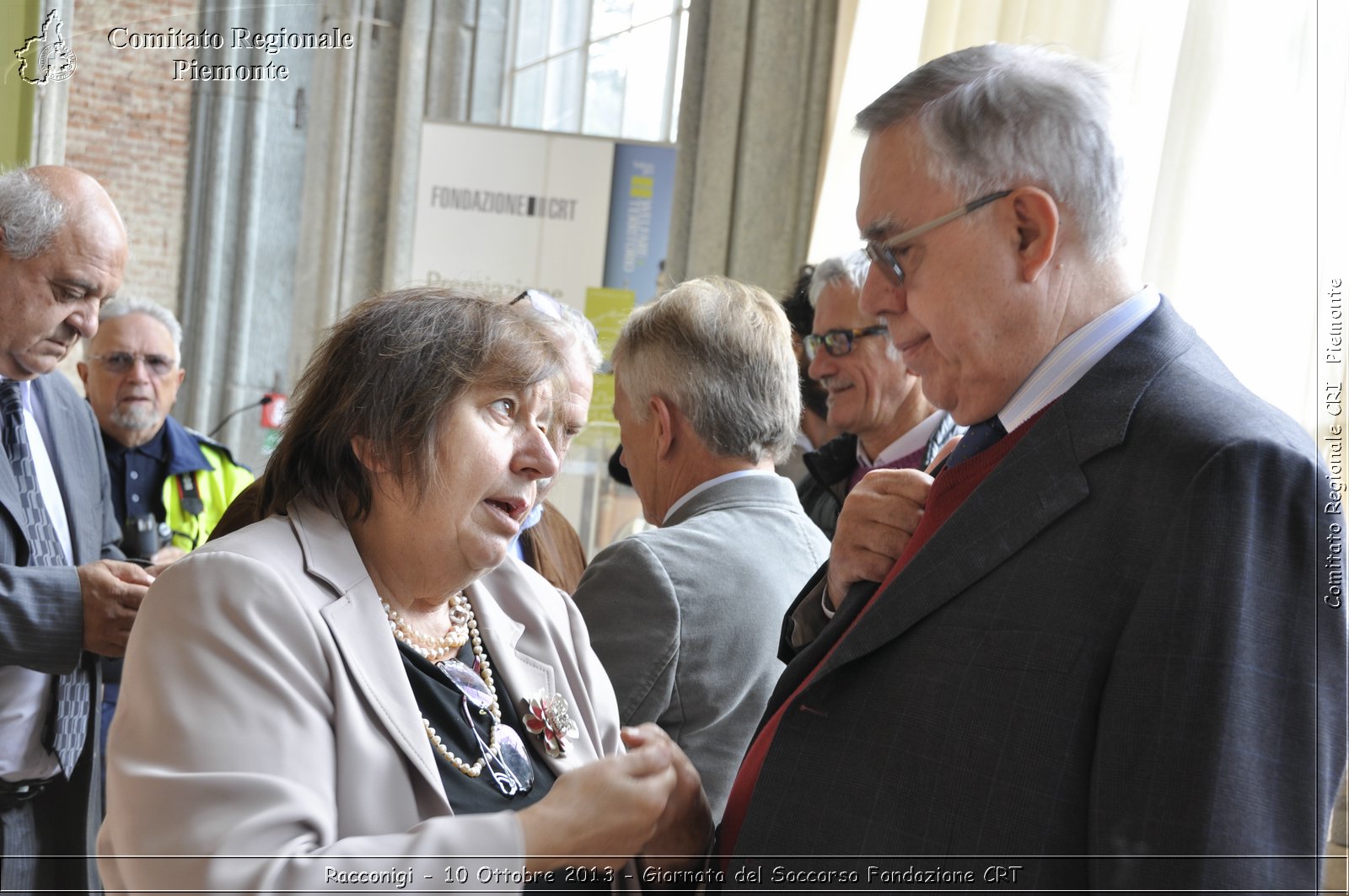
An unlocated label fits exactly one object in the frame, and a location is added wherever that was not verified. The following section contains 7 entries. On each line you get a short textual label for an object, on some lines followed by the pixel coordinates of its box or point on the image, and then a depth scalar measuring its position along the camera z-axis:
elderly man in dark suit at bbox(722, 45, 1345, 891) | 1.20
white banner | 5.87
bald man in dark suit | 2.70
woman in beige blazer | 1.39
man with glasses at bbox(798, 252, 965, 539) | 3.38
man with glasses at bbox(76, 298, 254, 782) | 4.99
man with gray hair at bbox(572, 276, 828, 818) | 2.17
